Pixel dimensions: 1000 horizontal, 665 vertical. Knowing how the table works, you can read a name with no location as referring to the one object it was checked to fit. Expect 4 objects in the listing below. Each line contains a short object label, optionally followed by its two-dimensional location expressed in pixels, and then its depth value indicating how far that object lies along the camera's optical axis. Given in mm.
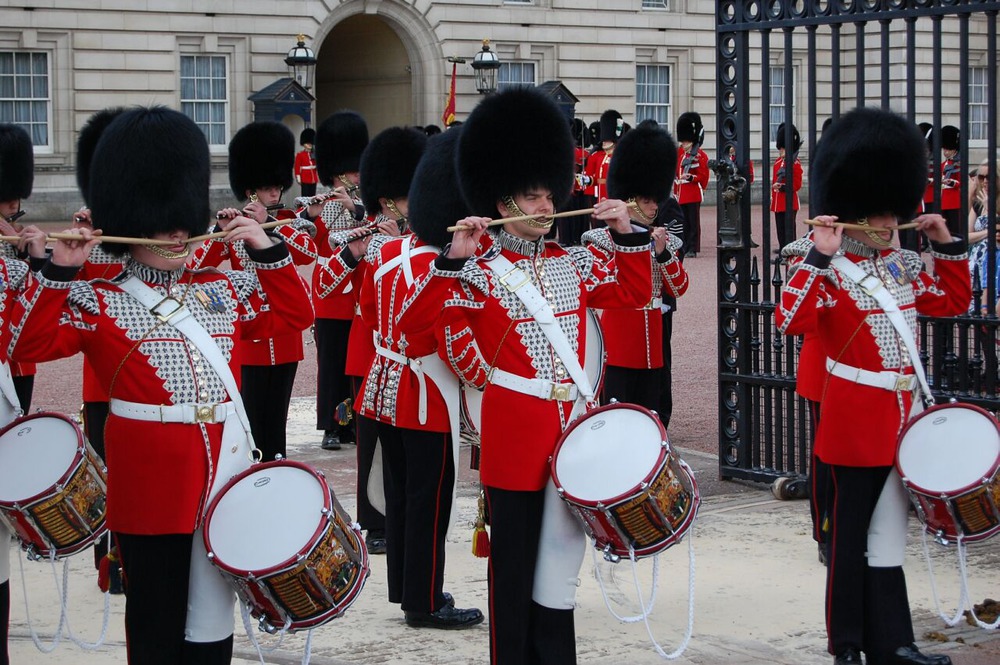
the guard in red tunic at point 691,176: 17922
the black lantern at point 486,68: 24688
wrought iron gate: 6102
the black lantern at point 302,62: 23766
